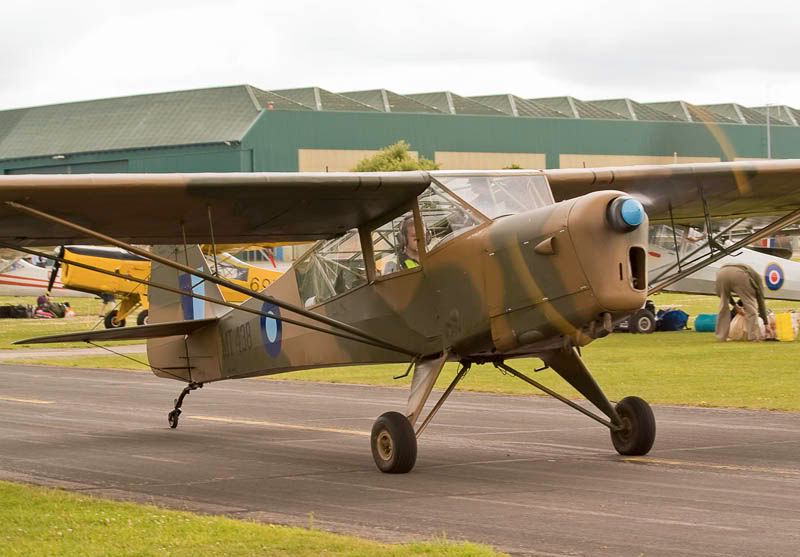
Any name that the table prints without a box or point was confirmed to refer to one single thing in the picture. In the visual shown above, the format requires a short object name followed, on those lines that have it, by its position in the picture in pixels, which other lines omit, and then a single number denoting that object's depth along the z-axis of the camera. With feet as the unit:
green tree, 243.60
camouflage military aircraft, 35.88
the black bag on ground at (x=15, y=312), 181.68
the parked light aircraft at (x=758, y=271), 112.88
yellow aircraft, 137.28
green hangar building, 281.33
